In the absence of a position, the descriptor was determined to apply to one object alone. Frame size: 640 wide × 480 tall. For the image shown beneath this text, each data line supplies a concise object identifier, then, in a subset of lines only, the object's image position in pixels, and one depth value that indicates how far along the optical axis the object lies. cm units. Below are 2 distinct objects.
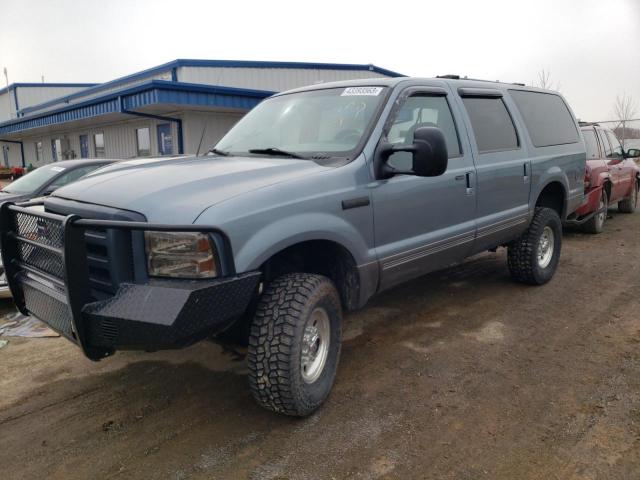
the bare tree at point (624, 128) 2888
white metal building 1406
